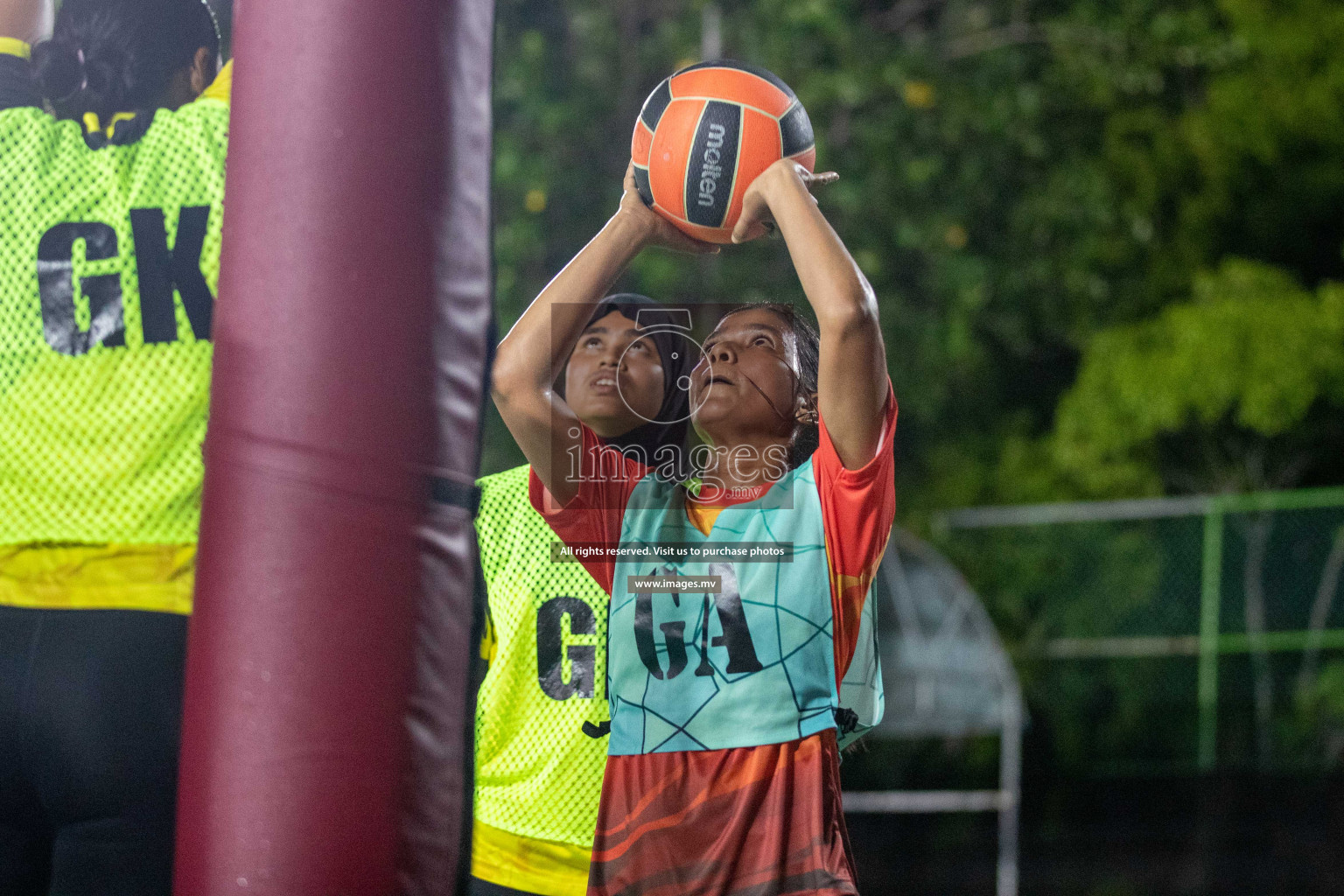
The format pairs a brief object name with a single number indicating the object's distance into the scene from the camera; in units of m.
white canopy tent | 20.31
